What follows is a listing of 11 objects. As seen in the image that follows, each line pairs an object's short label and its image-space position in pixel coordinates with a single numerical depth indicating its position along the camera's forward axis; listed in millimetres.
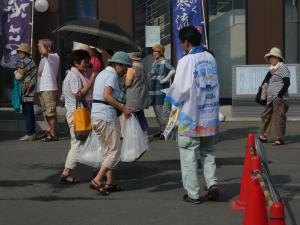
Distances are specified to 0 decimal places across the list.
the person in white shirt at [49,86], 11562
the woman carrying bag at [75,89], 8016
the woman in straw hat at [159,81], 11914
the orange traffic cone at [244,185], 6840
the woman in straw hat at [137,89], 10391
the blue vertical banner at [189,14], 13320
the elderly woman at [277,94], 10812
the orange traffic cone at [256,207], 5113
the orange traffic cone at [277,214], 3799
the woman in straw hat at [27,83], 11664
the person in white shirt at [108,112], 7402
